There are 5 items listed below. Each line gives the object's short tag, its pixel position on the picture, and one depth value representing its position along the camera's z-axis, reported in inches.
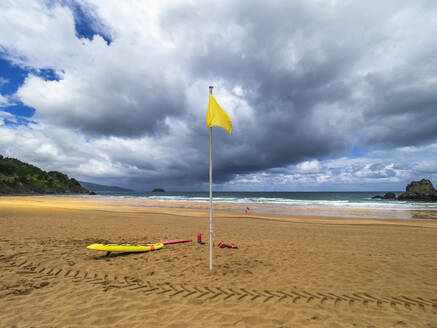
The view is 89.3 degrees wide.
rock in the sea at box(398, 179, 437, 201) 2166.6
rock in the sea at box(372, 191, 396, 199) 2484.5
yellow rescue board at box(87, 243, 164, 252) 279.4
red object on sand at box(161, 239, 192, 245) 358.8
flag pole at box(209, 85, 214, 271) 220.5
